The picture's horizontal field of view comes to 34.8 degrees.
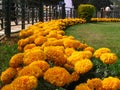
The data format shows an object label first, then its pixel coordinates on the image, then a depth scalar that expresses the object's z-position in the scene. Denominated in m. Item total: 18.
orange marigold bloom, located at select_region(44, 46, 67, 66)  1.74
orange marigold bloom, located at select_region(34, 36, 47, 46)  2.44
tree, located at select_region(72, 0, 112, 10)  21.11
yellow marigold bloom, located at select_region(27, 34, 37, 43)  2.66
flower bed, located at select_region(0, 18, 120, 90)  1.51
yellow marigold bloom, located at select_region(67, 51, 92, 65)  1.85
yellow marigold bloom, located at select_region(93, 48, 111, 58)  1.98
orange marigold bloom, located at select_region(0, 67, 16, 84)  1.68
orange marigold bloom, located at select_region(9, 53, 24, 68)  1.80
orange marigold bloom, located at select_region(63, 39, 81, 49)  2.25
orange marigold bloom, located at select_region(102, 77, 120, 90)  1.55
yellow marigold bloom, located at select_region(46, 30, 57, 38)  2.89
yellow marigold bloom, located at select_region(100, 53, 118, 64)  1.83
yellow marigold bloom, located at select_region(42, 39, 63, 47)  2.23
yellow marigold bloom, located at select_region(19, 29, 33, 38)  3.50
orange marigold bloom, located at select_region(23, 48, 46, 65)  1.68
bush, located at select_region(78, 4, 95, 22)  11.56
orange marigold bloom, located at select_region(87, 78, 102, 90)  1.60
